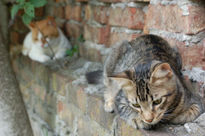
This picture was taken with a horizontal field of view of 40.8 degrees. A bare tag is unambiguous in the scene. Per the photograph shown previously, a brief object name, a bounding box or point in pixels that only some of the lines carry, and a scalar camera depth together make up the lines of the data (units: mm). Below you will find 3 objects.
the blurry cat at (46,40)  2570
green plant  1735
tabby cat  1223
